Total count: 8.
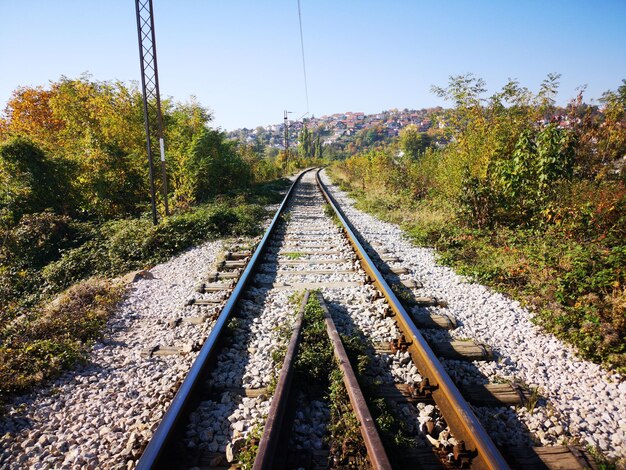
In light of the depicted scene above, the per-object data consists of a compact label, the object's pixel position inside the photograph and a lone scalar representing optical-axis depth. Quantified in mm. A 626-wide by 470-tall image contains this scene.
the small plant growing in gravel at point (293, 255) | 5977
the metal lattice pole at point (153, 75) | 7250
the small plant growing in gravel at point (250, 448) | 1927
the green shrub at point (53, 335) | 2773
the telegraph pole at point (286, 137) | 38034
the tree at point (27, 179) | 8805
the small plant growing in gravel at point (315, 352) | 2654
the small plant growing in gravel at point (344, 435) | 1946
